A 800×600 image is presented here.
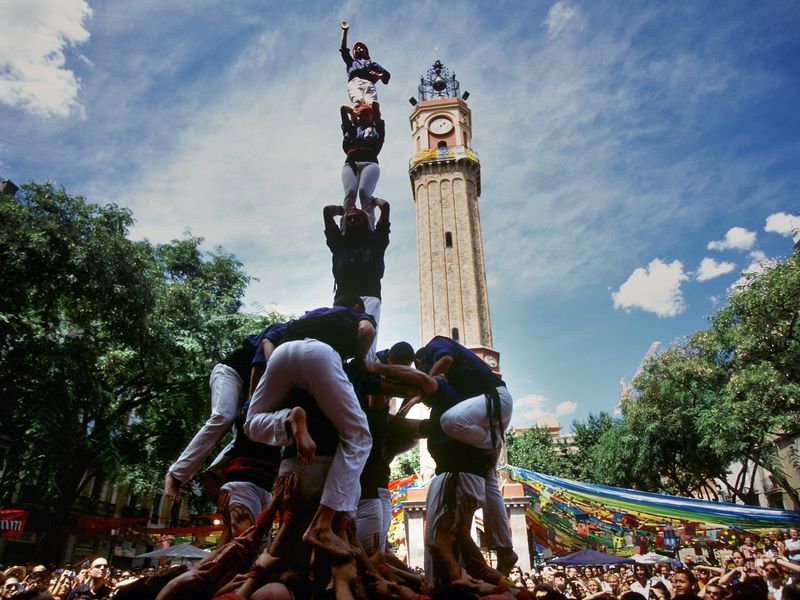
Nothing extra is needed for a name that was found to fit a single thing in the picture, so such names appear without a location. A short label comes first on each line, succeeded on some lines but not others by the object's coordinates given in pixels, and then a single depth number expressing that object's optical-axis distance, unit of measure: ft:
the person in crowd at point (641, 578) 45.21
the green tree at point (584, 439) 130.72
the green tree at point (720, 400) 62.90
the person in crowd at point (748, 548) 46.26
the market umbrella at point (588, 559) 54.95
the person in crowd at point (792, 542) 44.04
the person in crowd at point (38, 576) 29.54
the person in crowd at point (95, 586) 23.80
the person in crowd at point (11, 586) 24.16
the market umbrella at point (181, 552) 57.48
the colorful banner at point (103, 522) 73.51
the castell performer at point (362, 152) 21.97
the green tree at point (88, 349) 46.62
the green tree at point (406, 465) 136.67
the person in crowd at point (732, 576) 21.25
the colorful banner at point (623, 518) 54.56
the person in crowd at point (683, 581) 22.39
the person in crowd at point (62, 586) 30.22
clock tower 152.46
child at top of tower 23.80
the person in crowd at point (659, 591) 24.80
